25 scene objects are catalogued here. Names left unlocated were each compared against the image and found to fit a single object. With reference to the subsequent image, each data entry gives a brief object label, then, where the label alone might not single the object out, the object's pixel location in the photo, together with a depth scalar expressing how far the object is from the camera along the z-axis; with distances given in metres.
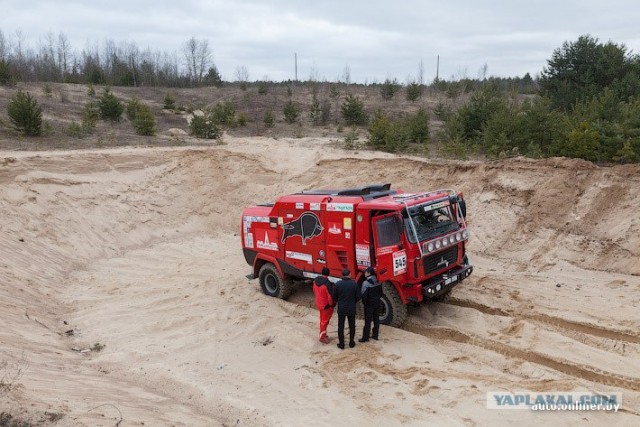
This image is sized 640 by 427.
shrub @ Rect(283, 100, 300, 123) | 33.28
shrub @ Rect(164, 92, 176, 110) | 37.06
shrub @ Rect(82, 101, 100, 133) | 22.98
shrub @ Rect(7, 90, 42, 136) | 20.55
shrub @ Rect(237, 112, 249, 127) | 30.29
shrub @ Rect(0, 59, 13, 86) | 33.20
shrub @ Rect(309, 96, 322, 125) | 33.59
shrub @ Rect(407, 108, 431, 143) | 21.80
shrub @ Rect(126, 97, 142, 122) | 28.12
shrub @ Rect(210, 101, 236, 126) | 28.63
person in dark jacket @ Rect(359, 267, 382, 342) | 8.26
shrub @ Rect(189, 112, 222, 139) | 24.95
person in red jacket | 8.40
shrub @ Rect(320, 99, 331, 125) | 33.28
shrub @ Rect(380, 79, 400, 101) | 42.12
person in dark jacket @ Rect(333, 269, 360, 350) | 8.20
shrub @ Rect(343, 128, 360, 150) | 21.00
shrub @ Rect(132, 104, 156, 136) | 23.95
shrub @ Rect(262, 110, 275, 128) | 30.52
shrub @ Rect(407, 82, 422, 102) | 40.09
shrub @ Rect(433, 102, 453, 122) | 30.37
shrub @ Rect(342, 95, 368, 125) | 30.96
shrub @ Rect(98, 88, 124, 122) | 27.02
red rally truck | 8.67
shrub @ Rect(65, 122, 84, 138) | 21.98
